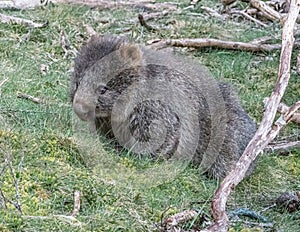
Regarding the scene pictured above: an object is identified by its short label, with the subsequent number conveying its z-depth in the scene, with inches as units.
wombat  430.9
